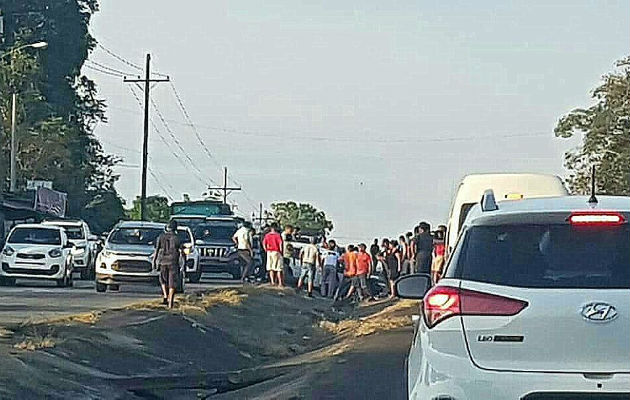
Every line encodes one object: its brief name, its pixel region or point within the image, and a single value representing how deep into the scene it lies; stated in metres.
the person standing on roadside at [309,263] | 36.62
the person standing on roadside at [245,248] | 37.78
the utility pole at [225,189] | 124.62
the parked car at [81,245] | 41.48
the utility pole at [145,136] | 60.62
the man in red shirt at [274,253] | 34.72
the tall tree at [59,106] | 67.38
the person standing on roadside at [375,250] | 39.95
